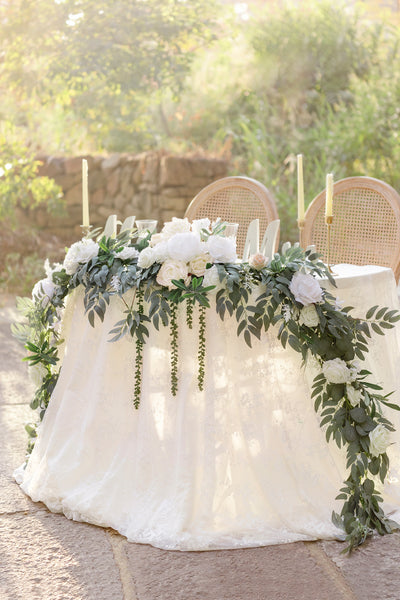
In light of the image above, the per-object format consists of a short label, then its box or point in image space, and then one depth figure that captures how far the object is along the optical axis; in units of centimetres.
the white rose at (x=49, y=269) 269
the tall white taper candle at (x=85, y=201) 269
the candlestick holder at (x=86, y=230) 264
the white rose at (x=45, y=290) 272
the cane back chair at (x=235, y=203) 349
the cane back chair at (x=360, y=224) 316
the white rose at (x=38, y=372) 279
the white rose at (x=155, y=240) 254
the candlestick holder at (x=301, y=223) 277
